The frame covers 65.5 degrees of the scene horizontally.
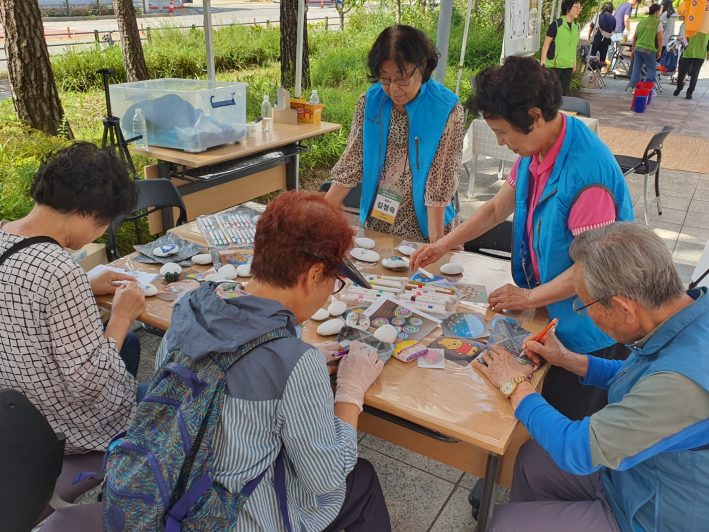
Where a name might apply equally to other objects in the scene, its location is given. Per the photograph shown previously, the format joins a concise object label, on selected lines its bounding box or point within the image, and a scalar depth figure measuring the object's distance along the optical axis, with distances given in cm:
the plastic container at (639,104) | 996
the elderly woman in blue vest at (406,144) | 242
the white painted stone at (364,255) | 247
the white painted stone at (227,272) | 221
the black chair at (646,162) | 498
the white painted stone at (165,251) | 240
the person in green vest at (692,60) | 1041
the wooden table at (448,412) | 152
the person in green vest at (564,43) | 742
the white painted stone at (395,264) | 241
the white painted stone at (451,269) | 240
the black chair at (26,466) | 133
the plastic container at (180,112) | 380
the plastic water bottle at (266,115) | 471
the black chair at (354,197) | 350
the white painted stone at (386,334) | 186
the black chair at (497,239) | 283
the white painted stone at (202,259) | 237
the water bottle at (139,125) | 383
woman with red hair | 118
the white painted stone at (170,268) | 226
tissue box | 495
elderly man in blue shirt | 127
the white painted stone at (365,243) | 261
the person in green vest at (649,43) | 1027
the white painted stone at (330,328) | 188
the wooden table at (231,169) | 379
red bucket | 992
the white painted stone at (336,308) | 201
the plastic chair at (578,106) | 603
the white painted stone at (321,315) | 199
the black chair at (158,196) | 309
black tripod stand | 355
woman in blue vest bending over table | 187
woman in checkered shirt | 155
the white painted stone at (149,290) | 210
